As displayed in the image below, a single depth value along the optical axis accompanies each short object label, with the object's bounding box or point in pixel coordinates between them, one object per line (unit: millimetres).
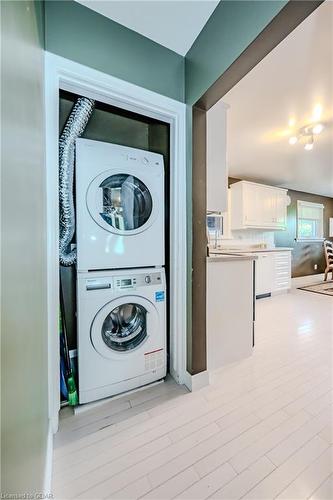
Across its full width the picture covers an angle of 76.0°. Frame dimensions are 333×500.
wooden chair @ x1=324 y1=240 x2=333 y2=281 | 5438
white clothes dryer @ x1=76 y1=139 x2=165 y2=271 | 1364
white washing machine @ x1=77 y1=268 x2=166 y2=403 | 1382
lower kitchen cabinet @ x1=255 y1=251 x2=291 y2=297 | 4070
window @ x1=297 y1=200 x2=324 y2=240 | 5602
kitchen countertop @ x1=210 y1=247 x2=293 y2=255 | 4010
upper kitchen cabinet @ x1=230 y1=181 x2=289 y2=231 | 4180
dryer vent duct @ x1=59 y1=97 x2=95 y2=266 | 1363
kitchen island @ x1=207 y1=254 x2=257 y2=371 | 1791
